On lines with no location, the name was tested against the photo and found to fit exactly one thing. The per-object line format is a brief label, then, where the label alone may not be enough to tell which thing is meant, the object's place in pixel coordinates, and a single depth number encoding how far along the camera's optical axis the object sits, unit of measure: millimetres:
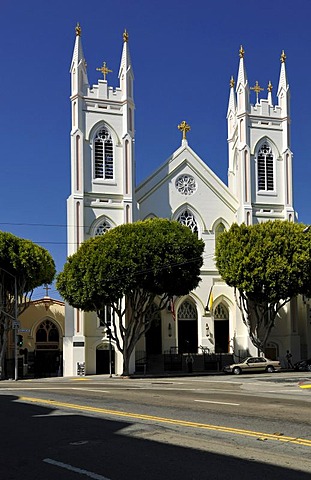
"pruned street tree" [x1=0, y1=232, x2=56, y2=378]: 47719
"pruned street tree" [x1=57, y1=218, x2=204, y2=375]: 43312
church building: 51219
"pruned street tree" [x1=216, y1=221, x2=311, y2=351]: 45562
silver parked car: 45594
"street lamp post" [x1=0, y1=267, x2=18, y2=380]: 46219
